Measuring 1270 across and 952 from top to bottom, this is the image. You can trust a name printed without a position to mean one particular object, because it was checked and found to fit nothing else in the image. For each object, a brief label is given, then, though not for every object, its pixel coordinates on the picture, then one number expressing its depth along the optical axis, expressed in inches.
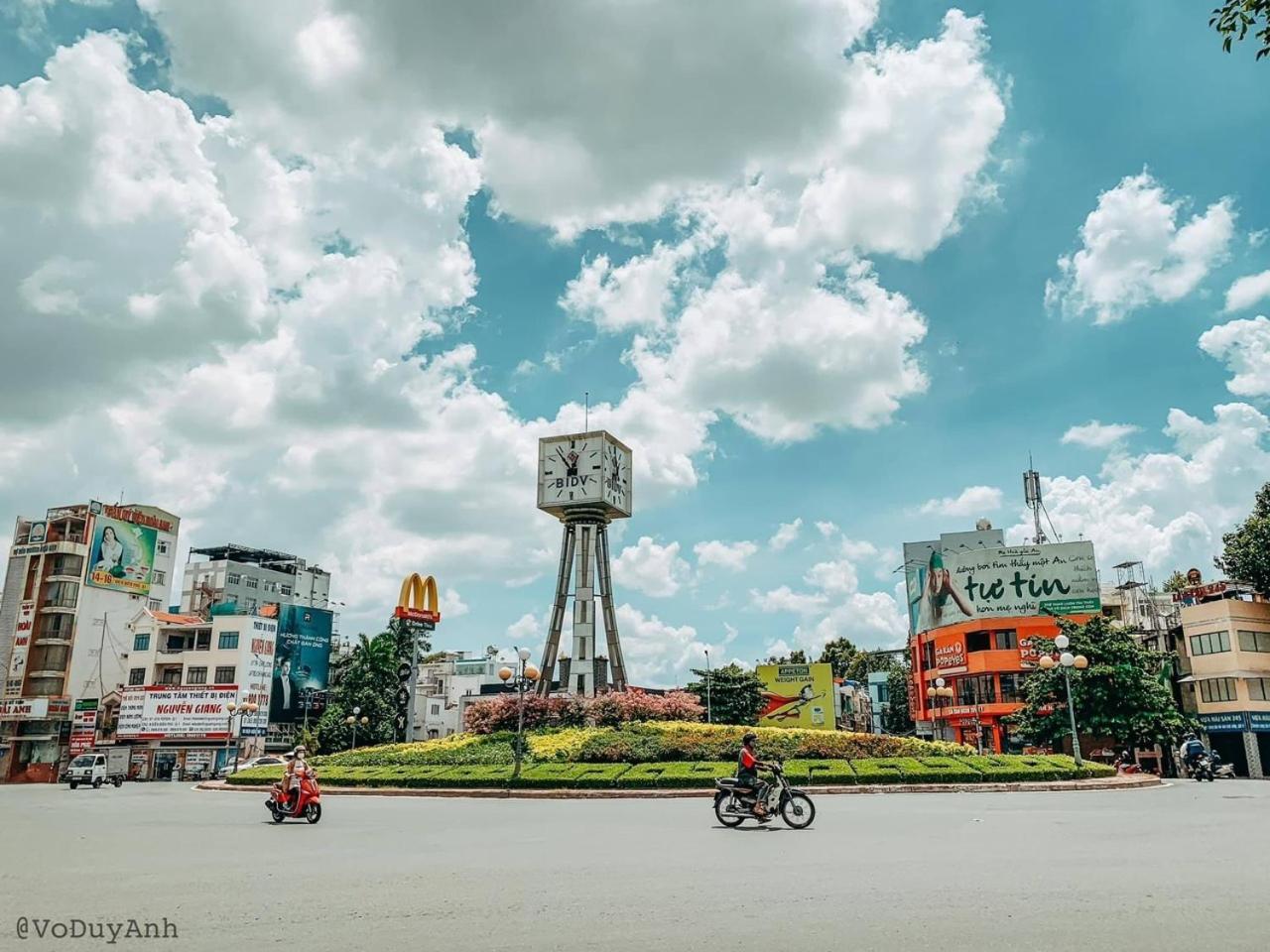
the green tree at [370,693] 2445.9
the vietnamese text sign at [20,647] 2377.0
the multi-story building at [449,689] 3216.0
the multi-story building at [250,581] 3223.4
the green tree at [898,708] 3580.2
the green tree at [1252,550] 1742.1
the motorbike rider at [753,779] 557.6
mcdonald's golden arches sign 2456.9
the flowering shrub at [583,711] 1459.2
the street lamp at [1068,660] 1000.2
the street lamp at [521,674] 971.9
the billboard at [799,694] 3115.2
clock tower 1956.2
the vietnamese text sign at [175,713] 2313.0
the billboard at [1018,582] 2311.8
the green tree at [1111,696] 1460.4
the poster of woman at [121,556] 2554.1
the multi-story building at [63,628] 2358.5
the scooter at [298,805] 655.8
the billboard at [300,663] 2566.4
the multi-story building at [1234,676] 1745.8
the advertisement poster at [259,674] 2409.0
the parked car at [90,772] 1625.2
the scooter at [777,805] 557.0
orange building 2269.9
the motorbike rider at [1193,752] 1170.0
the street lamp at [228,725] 2160.4
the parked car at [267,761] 1691.1
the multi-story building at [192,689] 2315.5
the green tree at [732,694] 2797.7
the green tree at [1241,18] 286.2
